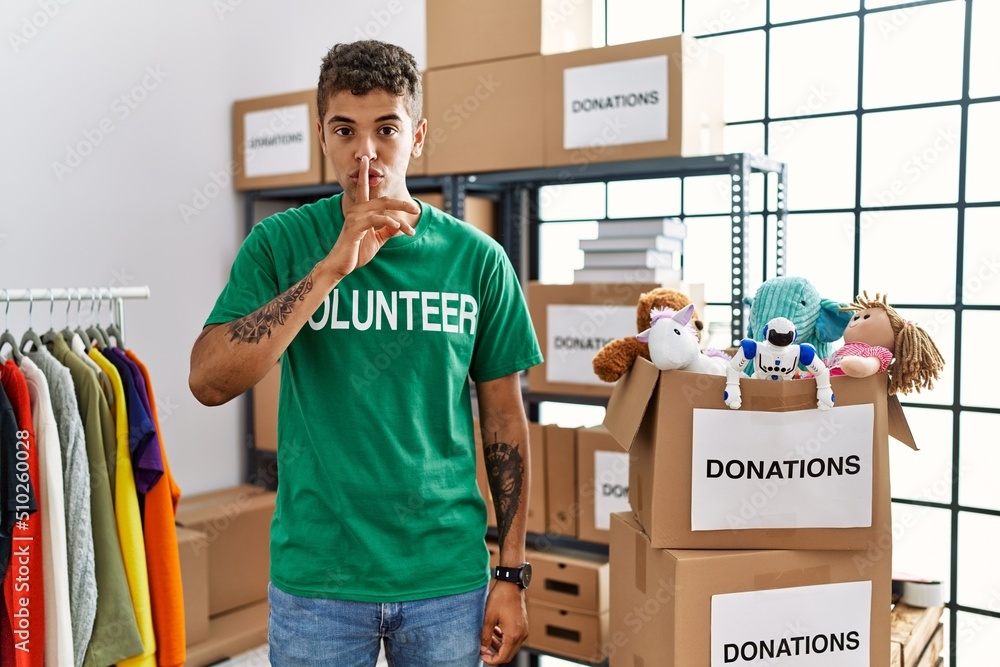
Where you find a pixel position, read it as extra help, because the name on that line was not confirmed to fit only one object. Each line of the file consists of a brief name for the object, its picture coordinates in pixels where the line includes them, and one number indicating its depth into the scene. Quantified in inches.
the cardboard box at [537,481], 97.0
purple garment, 70.6
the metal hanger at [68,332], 72.7
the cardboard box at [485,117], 95.3
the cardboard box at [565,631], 93.5
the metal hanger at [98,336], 74.8
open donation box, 52.8
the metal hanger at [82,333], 73.4
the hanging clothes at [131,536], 69.9
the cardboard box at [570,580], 93.2
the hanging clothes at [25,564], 63.9
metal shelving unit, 84.5
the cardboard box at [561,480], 95.7
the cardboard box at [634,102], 85.7
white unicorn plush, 54.0
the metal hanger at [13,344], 67.7
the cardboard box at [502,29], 94.7
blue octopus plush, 57.2
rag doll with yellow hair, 53.6
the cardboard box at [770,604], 54.7
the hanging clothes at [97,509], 67.6
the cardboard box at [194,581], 97.2
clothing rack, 69.3
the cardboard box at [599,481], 92.1
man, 47.5
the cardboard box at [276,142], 115.0
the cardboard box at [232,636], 99.0
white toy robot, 51.9
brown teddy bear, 59.6
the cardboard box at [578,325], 90.7
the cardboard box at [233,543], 106.1
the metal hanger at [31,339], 69.6
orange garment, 71.4
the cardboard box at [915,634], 69.2
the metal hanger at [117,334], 75.9
